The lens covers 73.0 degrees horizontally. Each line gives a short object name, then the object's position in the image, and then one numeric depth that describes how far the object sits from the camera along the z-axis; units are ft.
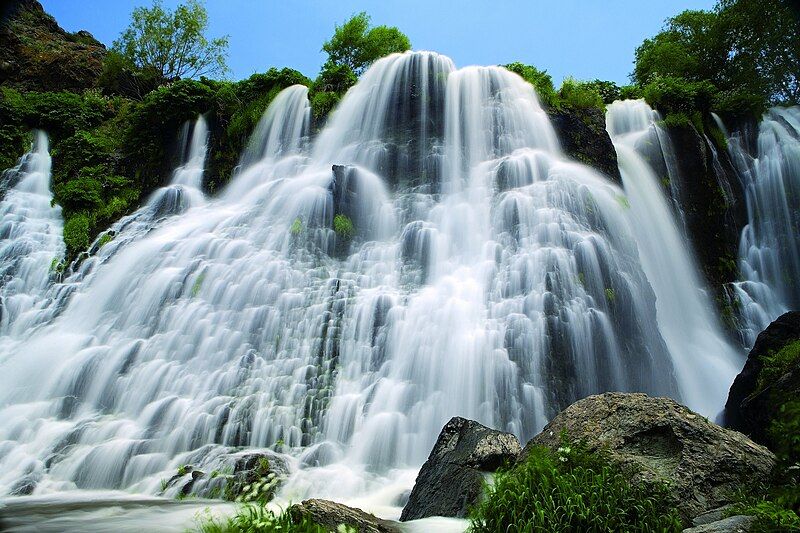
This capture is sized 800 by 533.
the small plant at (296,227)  47.12
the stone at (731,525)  12.86
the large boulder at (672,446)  15.94
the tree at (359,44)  98.12
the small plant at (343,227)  47.72
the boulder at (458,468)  19.11
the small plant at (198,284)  42.58
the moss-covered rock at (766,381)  23.38
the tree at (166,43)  88.53
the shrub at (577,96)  58.29
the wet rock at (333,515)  15.35
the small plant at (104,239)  52.98
